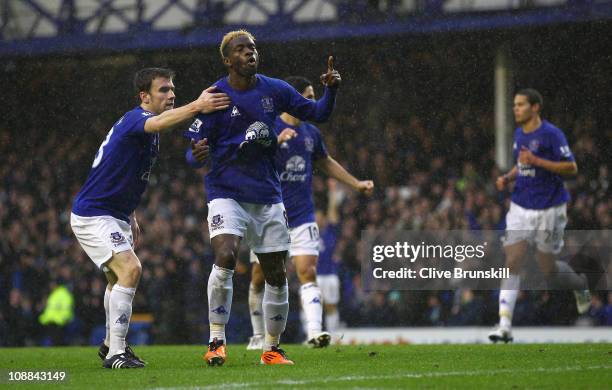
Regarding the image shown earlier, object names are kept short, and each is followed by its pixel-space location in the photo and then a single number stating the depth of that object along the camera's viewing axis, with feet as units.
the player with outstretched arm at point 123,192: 49.62
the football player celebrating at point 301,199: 67.87
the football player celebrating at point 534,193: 73.25
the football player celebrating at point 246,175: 49.80
